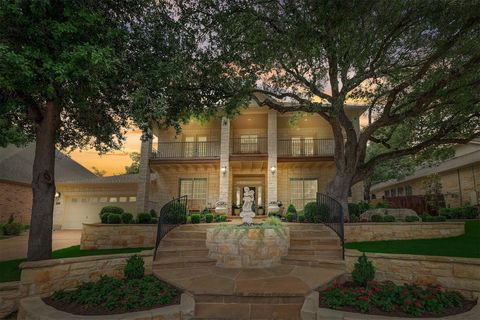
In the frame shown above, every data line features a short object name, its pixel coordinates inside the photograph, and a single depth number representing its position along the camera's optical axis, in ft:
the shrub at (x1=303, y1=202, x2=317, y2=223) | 35.73
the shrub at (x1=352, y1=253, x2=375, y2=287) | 18.38
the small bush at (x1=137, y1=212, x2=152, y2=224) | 33.94
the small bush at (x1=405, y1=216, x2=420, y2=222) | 34.60
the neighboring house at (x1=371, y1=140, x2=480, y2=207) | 51.98
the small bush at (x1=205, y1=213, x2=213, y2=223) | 38.99
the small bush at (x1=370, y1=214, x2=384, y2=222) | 33.94
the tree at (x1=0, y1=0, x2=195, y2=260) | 16.69
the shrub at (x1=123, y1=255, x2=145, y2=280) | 20.04
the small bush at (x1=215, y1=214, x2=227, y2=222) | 41.81
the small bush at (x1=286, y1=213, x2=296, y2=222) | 40.37
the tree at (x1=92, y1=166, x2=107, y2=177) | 132.88
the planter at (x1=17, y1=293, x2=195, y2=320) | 14.25
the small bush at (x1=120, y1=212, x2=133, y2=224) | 33.78
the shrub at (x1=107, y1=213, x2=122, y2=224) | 32.91
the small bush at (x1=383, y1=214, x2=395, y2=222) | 33.73
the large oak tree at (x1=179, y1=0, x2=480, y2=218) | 26.50
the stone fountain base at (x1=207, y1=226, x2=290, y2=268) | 23.13
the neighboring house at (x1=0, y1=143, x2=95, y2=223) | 58.13
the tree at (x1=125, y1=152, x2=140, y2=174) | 104.53
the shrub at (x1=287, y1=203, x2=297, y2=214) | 45.13
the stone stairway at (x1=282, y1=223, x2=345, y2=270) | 23.05
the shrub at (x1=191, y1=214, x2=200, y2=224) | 36.95
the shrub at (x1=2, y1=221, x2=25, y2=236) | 50.62
